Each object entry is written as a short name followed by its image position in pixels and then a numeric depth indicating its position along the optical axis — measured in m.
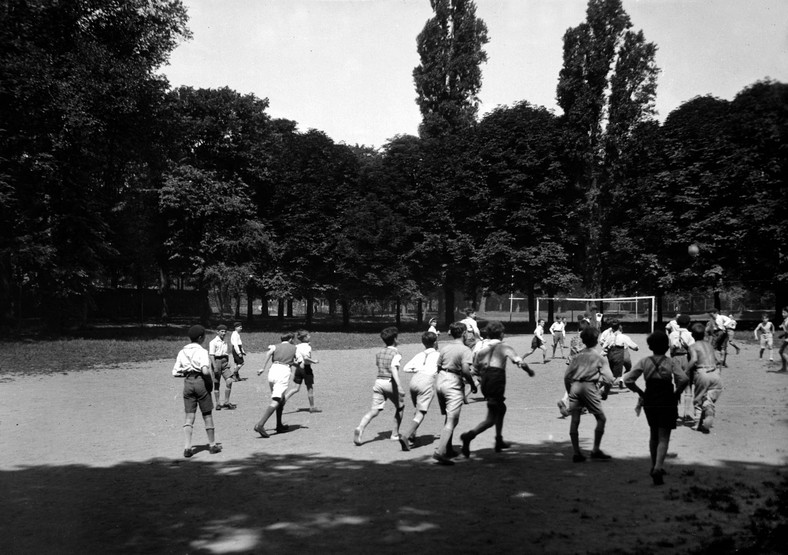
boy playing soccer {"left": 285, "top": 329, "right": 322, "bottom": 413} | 13.08
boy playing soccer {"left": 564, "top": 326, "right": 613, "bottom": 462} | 8.55
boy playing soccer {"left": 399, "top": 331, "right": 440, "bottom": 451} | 9.32
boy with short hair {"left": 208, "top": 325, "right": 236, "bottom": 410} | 13.62
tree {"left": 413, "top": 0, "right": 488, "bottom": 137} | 43.44
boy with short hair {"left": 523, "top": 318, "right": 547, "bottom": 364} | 22.31
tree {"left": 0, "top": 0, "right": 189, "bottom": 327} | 27.00
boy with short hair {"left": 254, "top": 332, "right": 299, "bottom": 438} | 10.42
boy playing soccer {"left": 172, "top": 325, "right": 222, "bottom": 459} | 9.22
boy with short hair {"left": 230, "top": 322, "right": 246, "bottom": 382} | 15.61
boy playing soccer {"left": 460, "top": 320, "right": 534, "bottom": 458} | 8.71
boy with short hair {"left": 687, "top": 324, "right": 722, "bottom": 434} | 10.37
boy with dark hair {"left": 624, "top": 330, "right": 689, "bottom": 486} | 7.35
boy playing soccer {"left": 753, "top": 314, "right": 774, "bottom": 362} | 22.09
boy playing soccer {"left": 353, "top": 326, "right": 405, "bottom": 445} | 9.77
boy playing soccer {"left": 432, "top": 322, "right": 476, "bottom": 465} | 8.76
